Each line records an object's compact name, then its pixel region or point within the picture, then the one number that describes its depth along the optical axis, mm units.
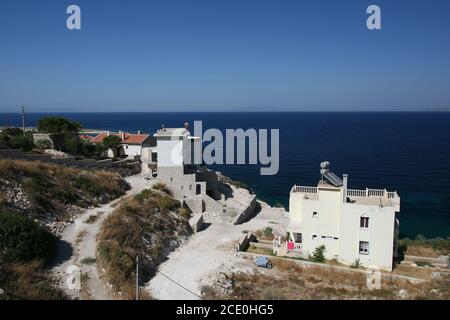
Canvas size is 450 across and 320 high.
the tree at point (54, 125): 48156
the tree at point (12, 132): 48606
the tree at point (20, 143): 41597
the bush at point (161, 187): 35022
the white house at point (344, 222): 23567
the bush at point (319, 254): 24641
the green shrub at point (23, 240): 18141
